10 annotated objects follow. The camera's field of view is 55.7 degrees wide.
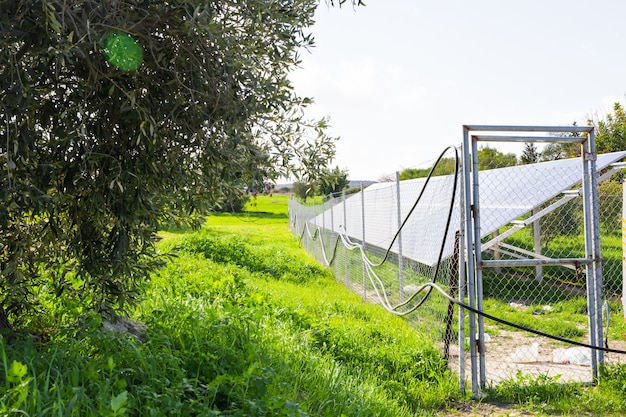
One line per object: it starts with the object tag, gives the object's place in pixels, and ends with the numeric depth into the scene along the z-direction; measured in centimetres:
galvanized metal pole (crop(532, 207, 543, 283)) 1067
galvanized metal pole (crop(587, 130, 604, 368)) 597
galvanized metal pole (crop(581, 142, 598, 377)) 598
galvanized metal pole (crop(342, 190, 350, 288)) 1194
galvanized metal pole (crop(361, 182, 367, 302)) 1010
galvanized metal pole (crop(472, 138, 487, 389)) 561
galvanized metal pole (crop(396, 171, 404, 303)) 816
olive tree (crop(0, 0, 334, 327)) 334
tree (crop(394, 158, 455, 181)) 1413
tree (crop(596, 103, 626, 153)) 2302
